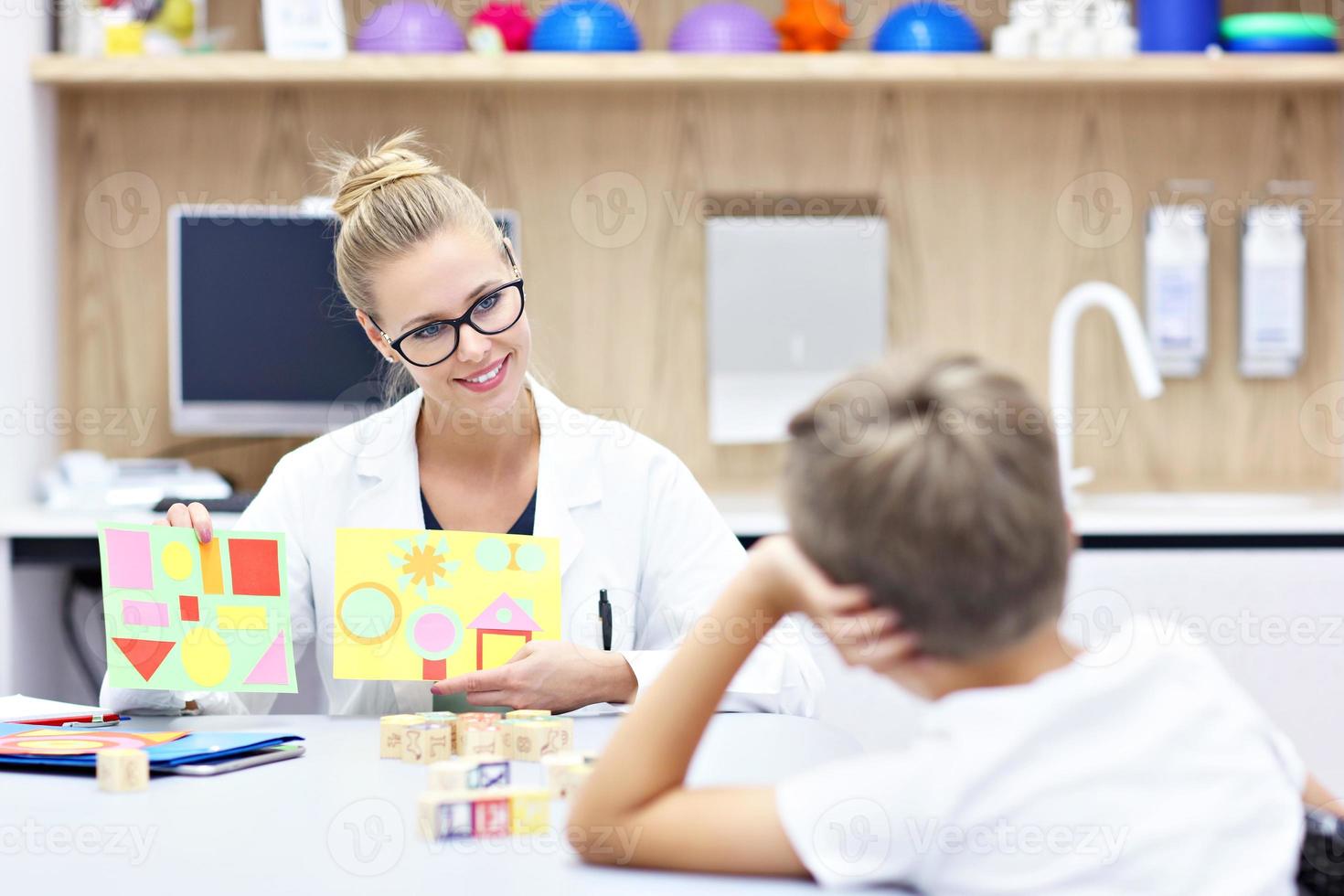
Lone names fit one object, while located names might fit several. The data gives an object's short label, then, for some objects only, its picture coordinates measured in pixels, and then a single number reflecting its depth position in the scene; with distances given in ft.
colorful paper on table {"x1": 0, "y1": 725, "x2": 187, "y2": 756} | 7.60
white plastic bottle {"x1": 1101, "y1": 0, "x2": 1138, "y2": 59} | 11.57
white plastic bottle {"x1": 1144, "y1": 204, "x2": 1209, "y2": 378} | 12.02
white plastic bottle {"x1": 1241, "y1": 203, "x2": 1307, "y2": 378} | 12.00
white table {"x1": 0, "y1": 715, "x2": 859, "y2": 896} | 6.87
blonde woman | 8.61
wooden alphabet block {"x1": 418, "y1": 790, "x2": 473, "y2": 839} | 7.07
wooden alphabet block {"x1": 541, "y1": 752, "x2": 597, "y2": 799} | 7.30
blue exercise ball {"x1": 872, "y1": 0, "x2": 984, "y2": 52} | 11.57
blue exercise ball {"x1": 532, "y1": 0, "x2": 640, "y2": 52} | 11.52
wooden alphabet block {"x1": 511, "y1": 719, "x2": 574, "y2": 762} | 7.66
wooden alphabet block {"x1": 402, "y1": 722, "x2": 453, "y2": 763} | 7.65
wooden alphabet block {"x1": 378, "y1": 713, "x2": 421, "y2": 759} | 7.68
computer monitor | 11.60
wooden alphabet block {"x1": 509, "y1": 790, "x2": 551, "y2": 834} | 7.11
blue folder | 7.53
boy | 6.29
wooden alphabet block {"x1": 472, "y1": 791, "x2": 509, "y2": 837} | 7.09
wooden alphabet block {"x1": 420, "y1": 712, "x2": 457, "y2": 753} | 7.72
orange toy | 11.63
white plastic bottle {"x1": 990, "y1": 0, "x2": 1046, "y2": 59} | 11.62
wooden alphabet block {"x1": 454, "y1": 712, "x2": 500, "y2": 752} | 7.71
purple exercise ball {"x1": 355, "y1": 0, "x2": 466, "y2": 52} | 11.57
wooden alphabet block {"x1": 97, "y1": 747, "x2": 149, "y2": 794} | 7.40
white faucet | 11.50
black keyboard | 10.82
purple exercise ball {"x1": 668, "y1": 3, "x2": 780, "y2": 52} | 11.56
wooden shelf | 11.42
